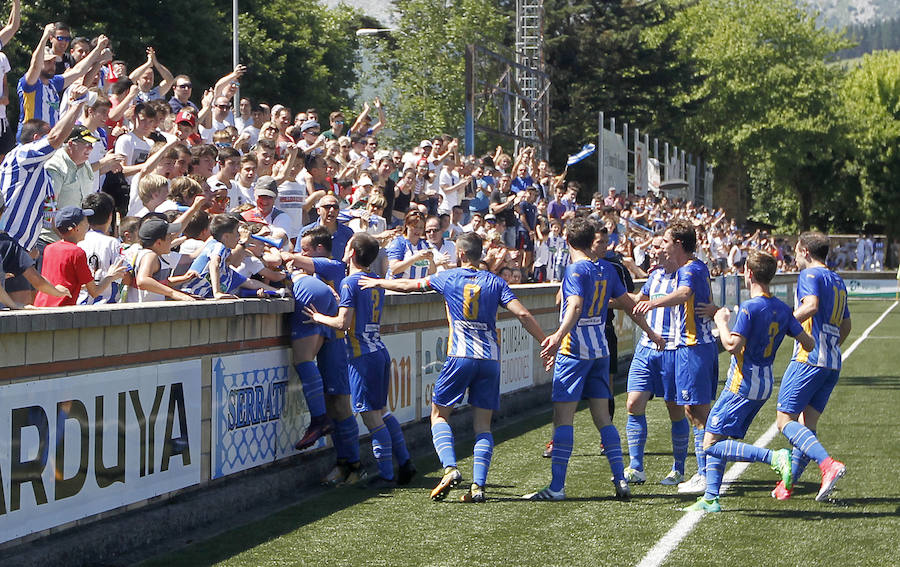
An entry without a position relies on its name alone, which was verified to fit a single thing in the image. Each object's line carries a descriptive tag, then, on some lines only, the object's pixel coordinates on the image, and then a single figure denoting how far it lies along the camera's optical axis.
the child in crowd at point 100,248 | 16.87
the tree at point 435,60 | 86.12
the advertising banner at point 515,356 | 27.87
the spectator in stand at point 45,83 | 23.20
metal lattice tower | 57.72
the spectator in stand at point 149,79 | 28.09
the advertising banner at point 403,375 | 22.44
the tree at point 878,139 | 150.75
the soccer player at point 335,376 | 19.16
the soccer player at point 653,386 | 19.37
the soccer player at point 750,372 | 17.00
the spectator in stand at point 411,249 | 23.92
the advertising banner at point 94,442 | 12.70
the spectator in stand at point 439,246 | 26.14
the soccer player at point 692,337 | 18.77
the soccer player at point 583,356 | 17.72
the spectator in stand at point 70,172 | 18.89
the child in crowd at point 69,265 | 15.73
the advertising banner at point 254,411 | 16.86
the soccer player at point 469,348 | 17.83
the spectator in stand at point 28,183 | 17.31
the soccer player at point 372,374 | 19.03
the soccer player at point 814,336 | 18.25
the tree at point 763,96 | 141.62
